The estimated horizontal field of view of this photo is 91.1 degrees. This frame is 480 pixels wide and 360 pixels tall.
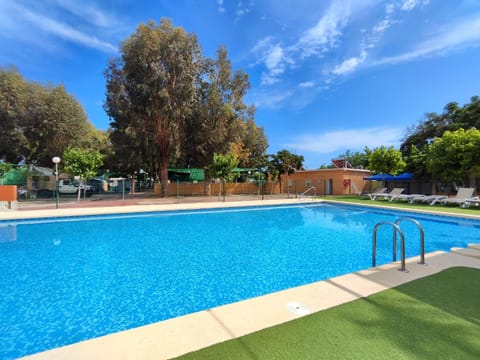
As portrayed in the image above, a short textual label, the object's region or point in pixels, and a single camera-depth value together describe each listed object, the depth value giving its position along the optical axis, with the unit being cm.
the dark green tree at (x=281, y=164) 2703
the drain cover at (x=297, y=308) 260
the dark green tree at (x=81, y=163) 1620
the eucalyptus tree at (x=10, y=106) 1834
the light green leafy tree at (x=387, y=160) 1845
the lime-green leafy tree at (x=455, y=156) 1445
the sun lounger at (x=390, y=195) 1828
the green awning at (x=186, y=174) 2772
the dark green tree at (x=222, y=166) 1916
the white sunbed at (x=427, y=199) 1541
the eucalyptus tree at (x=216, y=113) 2181
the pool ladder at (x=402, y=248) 384
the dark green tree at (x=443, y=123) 2414
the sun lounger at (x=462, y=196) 1418
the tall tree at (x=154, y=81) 1816
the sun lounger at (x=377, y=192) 1957
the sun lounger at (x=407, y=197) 1634
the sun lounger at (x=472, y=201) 1340
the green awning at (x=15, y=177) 1813
